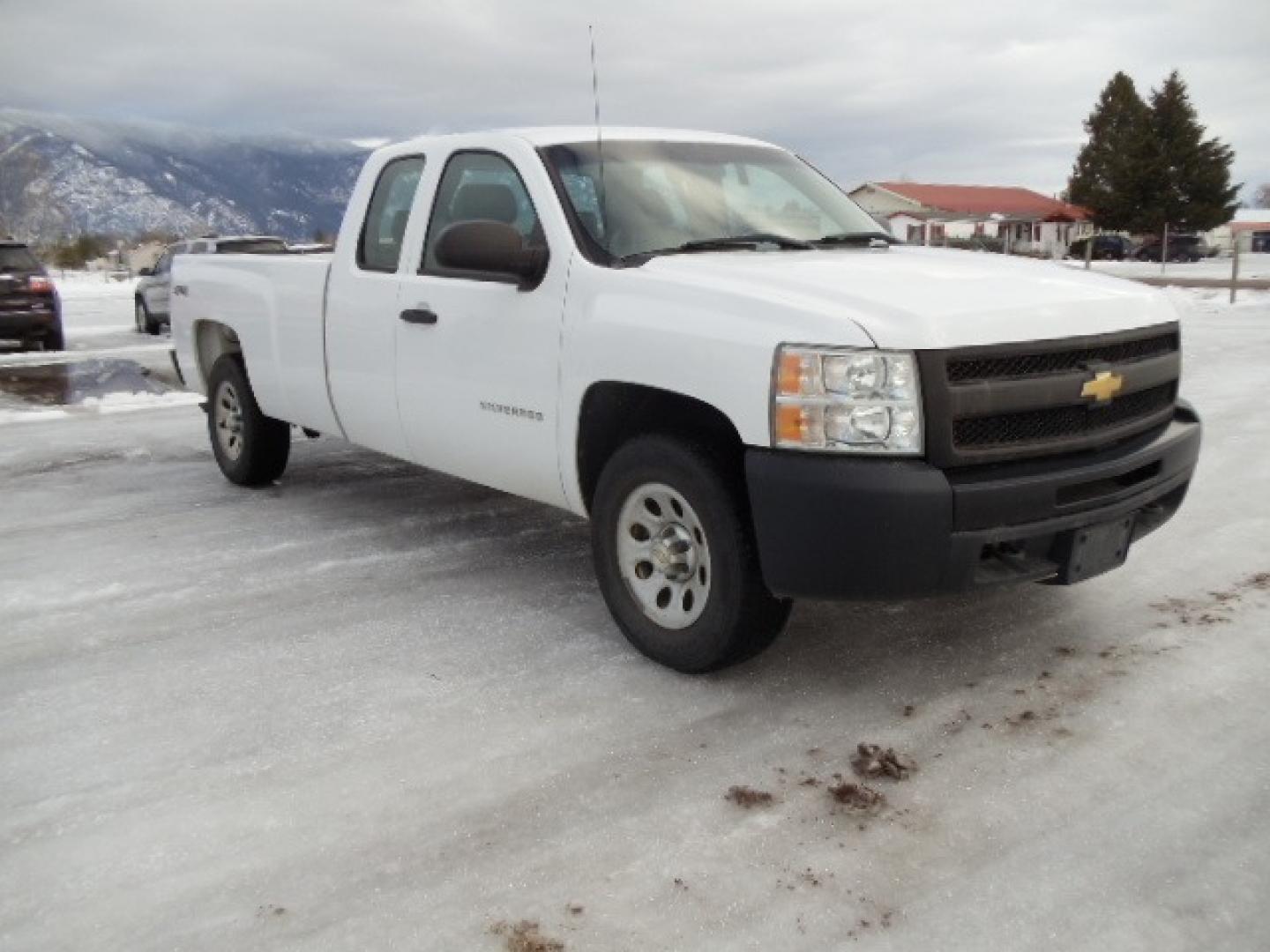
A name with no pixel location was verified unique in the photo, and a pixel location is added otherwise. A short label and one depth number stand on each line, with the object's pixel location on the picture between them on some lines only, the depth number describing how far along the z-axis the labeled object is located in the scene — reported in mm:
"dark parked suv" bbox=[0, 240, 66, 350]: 15953
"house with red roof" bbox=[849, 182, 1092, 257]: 68238
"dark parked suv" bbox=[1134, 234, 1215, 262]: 52062
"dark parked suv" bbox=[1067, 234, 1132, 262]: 58094
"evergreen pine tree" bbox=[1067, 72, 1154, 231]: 63844
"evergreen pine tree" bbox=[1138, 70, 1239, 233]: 63625
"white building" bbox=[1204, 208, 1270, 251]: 86000
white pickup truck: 3482
